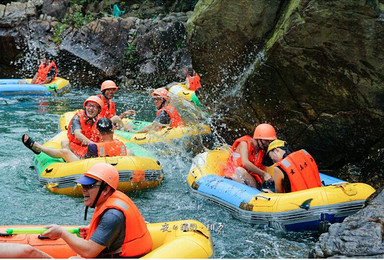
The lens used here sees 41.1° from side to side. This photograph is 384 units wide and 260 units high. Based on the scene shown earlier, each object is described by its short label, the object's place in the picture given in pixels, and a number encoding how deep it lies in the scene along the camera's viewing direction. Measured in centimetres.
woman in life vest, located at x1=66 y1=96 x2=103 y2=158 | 858
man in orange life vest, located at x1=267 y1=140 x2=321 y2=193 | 649
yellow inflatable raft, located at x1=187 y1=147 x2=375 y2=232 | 629
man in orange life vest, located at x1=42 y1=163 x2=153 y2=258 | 429
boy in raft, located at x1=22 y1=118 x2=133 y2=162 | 764
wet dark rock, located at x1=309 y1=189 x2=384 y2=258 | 464
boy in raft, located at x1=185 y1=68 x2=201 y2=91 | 1578
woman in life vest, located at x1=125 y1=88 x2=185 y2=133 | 1050
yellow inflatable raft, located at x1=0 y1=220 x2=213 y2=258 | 479
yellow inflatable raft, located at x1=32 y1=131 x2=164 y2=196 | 777
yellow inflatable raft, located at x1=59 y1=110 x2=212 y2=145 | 1020
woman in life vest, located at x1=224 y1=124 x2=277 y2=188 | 755
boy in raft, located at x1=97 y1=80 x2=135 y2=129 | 1013
